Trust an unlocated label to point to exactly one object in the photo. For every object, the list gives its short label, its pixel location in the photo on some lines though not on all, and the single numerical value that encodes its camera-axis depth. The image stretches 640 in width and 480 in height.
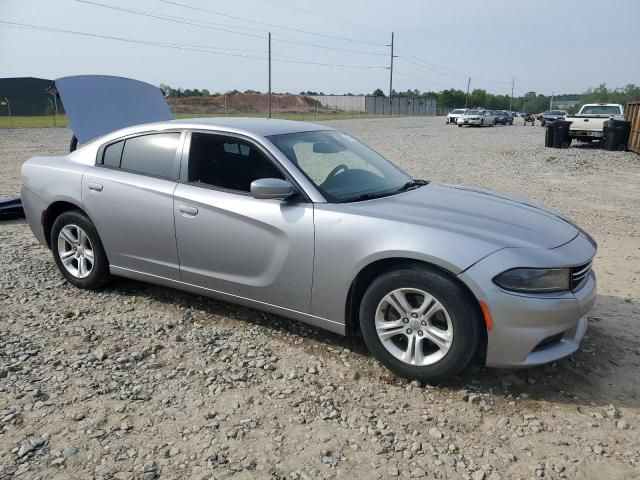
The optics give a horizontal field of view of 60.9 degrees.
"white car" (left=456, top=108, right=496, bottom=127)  43.56
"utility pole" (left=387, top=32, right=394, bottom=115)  75.57
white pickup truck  19.55
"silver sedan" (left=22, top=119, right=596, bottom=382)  3.09
